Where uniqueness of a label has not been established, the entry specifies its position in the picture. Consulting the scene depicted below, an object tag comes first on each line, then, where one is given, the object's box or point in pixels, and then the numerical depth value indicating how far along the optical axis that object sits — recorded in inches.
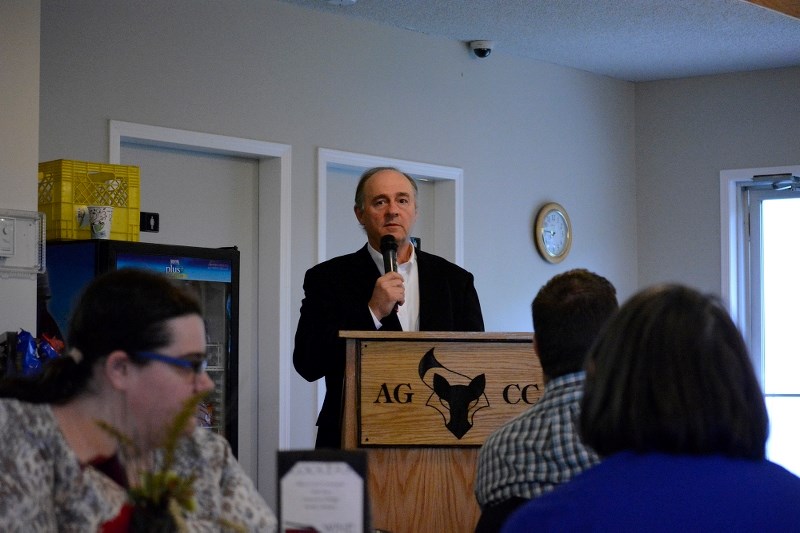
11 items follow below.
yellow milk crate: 266.6
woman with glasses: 101.7
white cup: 264.3
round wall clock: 452.6
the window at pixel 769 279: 471.5
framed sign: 87.9
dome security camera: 420.8
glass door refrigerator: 260.2
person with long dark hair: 82.6
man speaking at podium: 201.3
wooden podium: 182.3
